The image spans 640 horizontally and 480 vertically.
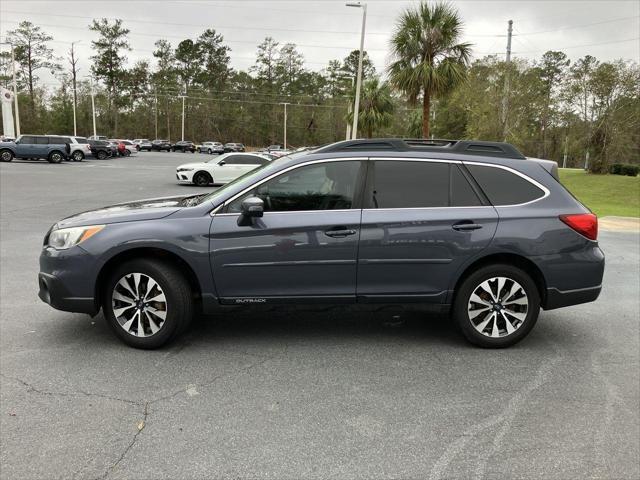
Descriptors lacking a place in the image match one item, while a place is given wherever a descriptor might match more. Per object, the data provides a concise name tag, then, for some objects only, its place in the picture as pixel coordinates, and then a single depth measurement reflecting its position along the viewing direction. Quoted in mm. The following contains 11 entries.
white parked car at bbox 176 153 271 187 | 21422
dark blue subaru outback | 4254
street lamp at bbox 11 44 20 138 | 47859
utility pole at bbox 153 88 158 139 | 95562
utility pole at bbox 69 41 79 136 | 79994
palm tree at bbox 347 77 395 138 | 42281
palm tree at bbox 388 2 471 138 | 22688
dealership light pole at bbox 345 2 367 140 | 26516
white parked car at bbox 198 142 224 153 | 70188
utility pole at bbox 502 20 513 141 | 32438
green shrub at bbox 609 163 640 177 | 32844
